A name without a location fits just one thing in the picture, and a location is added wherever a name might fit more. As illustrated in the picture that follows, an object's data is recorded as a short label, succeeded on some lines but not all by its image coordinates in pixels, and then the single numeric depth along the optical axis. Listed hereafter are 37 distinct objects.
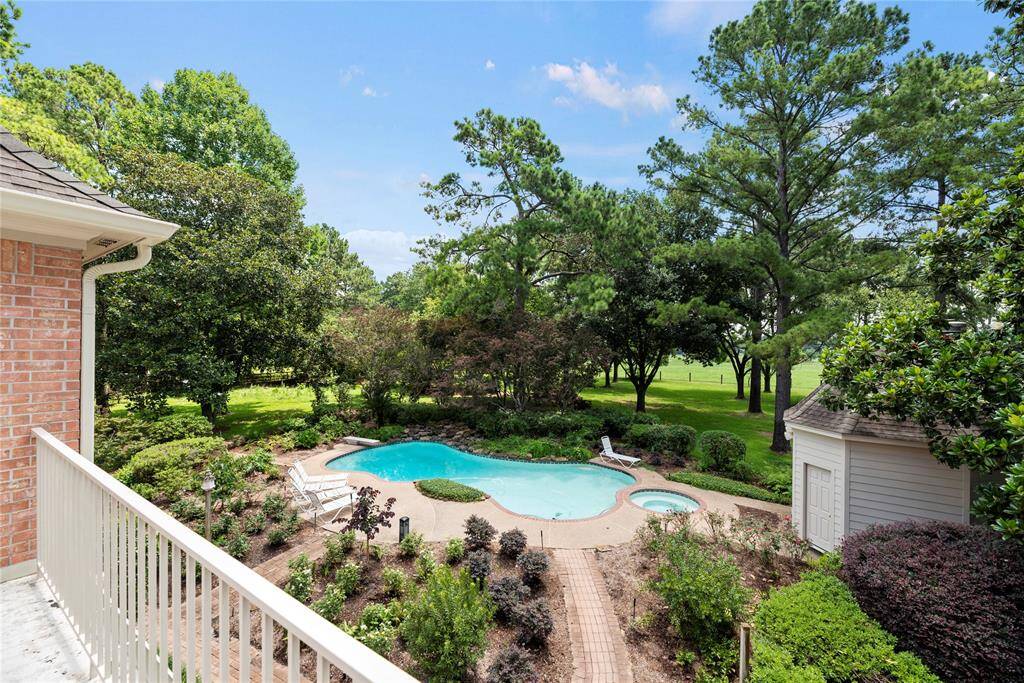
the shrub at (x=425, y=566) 6.62
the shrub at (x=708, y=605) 5.30
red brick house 3.29
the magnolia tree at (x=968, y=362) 5.05
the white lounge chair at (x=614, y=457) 13.24
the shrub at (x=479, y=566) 6.47
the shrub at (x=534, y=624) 5.41
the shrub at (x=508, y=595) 5.79
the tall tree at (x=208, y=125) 19.50
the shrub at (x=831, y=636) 4.38
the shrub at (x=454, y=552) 7.24
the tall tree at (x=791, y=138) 12.13
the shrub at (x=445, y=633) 4.70
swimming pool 10.73
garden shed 6.93
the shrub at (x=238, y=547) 7.10
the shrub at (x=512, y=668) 4.71
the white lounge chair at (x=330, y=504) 8.59
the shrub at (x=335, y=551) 6.86
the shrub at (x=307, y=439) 14.30
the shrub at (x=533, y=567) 6.66
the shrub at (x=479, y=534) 7.58
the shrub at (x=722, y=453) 12.53
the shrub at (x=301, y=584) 5.93
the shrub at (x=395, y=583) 6.29
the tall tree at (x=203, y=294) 13.40
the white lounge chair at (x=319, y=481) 9.09
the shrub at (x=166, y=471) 8.55
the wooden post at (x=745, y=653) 4.49
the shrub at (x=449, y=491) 10.32
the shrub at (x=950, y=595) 4.30
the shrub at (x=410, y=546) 7.28
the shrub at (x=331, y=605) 5.66
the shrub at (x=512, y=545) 7.33
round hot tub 10.35
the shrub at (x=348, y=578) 6.28
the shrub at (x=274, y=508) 8.43
